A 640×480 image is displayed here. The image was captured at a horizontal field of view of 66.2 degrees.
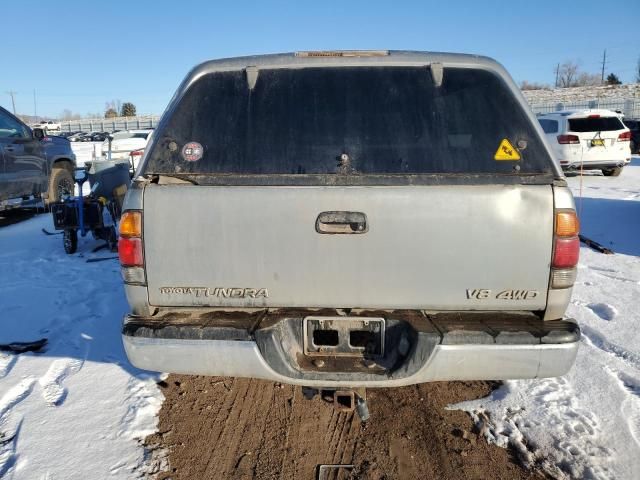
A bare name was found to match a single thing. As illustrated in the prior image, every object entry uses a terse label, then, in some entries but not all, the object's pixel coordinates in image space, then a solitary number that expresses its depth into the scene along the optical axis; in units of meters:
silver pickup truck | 2.40
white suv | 13.95
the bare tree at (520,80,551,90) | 81.93
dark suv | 8.77
